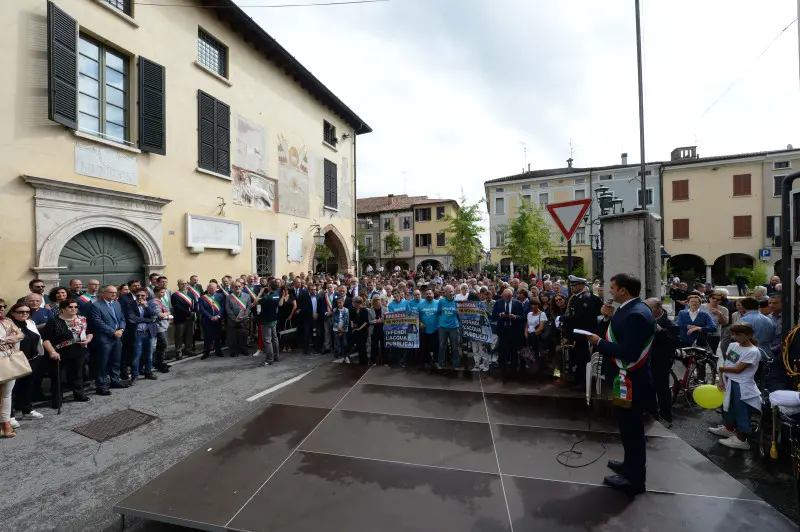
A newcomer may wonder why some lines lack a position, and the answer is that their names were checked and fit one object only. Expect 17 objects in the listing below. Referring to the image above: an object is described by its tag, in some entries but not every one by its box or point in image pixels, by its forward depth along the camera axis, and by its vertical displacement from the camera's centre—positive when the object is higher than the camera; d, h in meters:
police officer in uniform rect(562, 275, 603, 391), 6.50 -0.87
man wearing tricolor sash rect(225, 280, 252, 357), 9.69 -1.39
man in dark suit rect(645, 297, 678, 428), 5.49 -1.46
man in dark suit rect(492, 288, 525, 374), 7.73 -1.24
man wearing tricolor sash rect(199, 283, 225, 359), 9.52 -1.28
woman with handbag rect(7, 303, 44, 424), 5.45 -1.24
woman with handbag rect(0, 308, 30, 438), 4.94 -1.27
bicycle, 6.15 -1.75
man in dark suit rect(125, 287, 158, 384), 7.36 -1.25
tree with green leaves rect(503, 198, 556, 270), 27.03 +2.20
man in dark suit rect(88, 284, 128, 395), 6.59 -1.25
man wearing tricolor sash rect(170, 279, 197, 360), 9.32 -1.15
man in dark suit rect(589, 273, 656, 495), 3.57 -1.11
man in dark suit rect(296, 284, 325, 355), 10.01 -1.26
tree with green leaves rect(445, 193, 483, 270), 32.75 +3.11
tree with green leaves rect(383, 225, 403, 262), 45.56 +3.10
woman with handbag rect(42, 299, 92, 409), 6.00 -1.19
